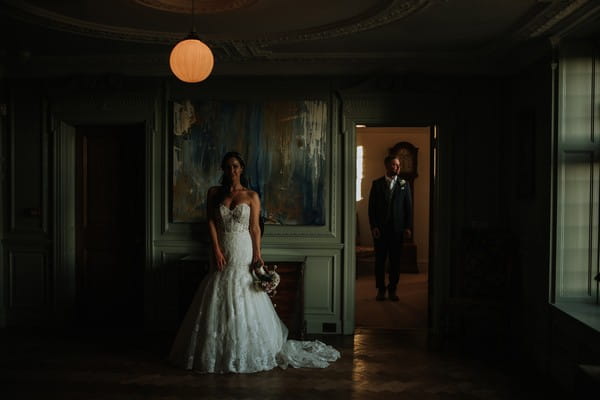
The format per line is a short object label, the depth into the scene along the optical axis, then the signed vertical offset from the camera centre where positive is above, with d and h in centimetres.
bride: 467 -101
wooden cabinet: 536 -99
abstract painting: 604 +36
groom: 748 -39
